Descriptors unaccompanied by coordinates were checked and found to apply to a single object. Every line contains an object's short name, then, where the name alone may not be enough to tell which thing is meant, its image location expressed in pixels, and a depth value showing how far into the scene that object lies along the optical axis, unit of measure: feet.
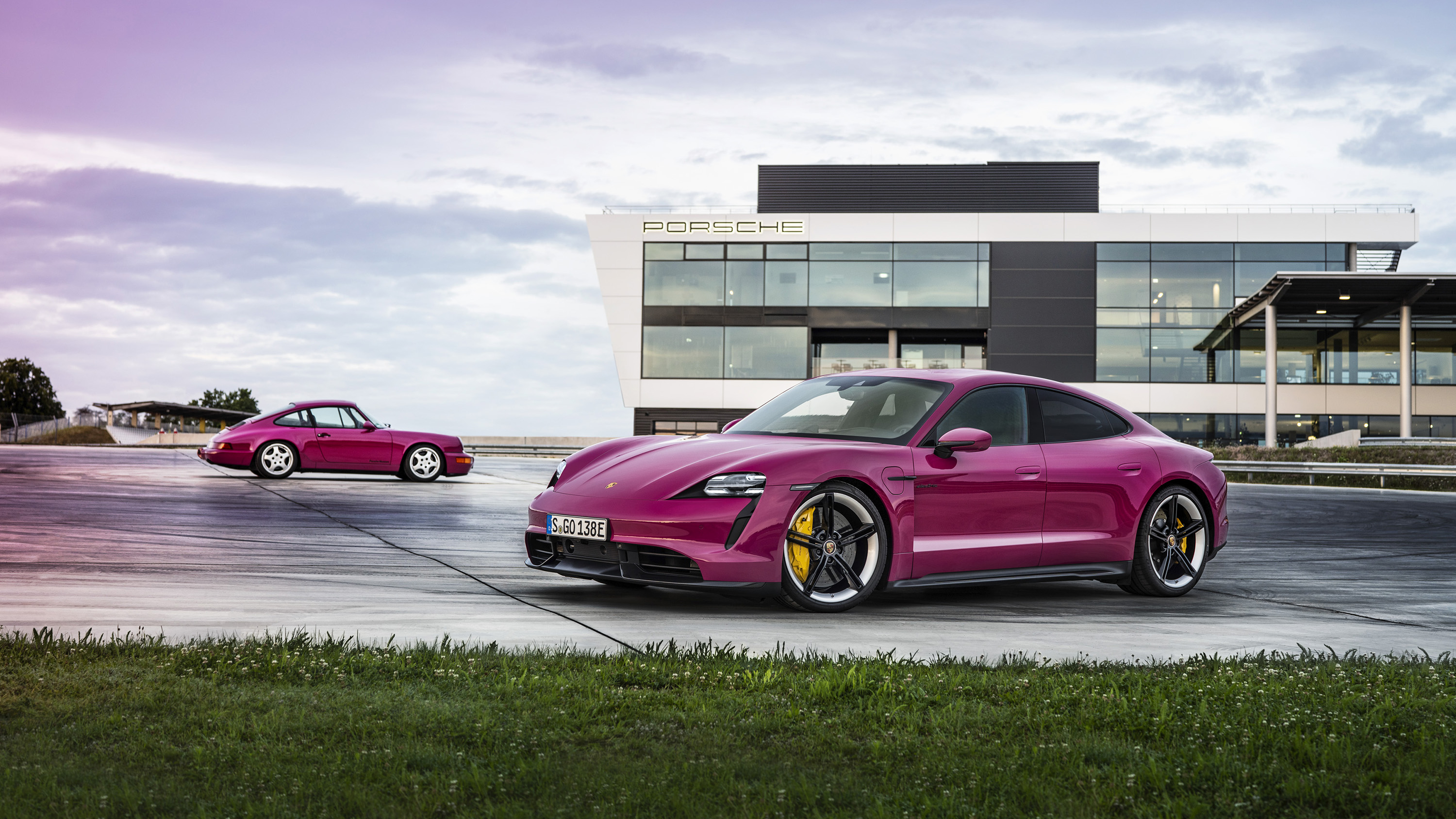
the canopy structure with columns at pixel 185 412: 258.12
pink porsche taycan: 22.00
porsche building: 156.35
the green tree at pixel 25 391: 345.10
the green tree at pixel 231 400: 540.11
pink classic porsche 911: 65.00
